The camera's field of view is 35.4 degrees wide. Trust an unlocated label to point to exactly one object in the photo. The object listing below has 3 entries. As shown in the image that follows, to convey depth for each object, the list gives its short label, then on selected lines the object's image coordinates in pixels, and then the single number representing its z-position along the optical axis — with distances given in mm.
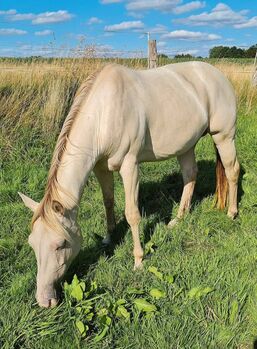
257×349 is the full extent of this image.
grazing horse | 2684
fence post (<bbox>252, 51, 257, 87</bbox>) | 10010
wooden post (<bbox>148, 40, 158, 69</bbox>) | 9297
